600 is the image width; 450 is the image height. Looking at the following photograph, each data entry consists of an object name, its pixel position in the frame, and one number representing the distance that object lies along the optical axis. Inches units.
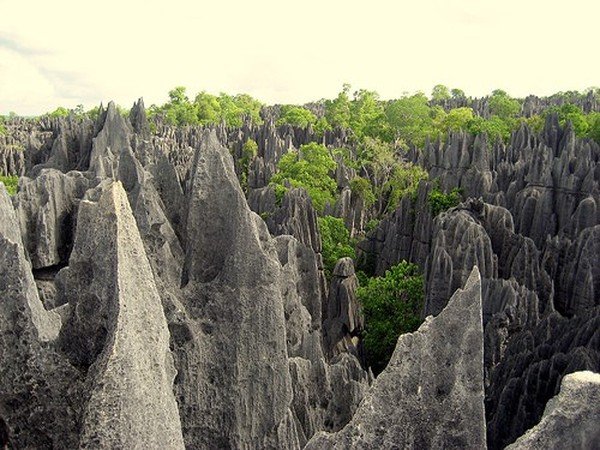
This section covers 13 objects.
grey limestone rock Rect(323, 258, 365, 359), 792.3
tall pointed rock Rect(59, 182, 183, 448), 166.2
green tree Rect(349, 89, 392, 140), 2647.6
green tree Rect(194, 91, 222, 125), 3882.9
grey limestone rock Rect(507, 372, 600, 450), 158.2
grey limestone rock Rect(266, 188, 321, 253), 977.4
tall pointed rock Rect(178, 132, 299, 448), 307.4
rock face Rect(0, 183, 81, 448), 199.3
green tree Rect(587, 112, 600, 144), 1786.4
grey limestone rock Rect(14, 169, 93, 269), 601.0
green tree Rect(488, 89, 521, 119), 3176.7
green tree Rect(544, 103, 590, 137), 2025.3
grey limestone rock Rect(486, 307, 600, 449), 412.8
